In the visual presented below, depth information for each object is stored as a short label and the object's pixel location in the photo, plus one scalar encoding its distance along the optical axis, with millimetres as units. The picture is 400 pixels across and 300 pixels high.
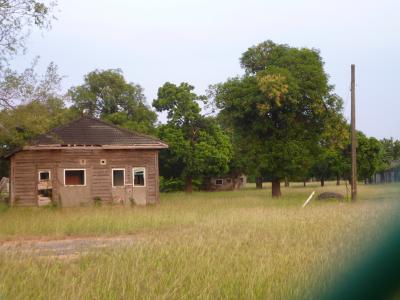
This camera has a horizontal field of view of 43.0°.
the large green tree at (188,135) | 49938
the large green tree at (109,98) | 52812
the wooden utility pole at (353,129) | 27562
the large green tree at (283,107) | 33281
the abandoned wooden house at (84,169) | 27469
